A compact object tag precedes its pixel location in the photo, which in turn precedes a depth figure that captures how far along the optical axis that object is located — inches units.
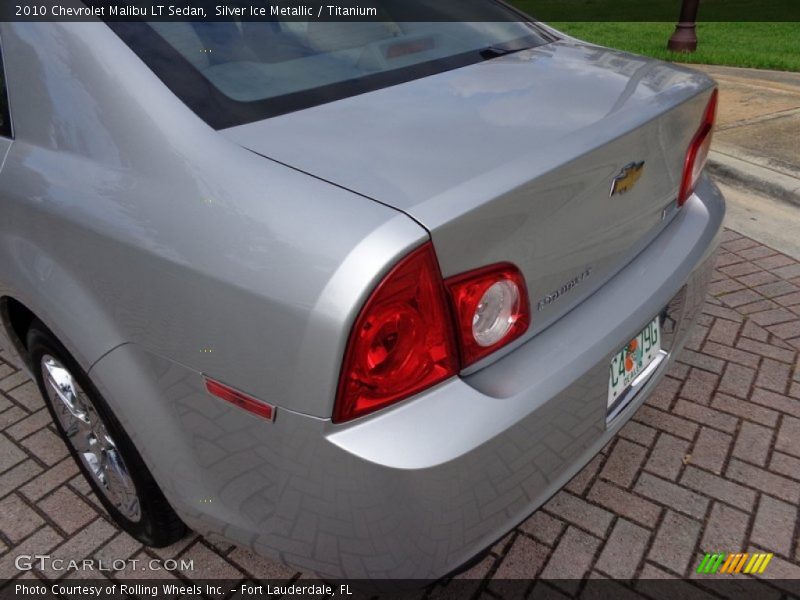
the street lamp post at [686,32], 343.6
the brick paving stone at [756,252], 149.7
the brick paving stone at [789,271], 141.5
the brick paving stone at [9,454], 99.0
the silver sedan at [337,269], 52.9
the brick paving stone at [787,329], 123.0
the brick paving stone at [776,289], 135.6
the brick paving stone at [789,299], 132.2
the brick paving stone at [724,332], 122.4
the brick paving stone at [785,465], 93.3
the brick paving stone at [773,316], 127.2
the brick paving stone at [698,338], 120.5
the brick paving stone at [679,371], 112.9
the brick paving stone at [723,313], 128.8
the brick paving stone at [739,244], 153.6
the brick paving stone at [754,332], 122.8
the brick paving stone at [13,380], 115.0
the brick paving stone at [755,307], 130.4
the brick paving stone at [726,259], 147.6
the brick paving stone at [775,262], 145.5
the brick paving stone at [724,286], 137.5
